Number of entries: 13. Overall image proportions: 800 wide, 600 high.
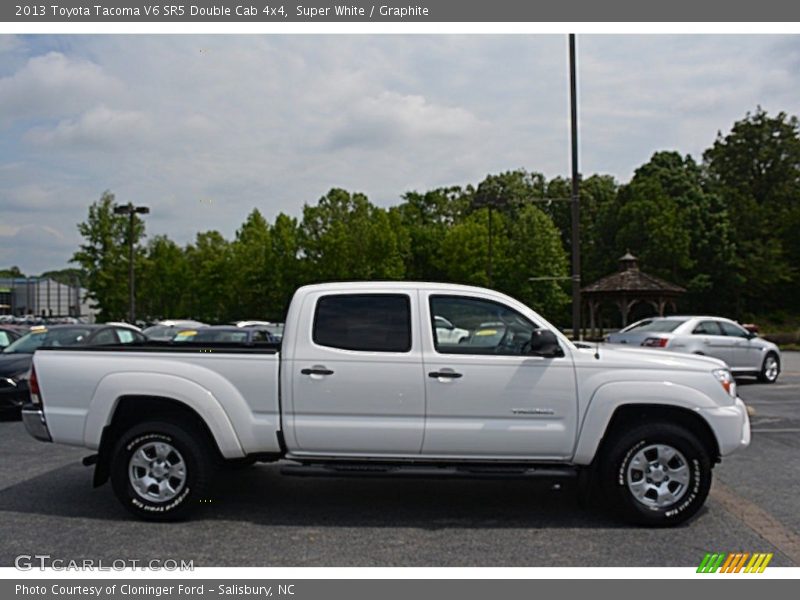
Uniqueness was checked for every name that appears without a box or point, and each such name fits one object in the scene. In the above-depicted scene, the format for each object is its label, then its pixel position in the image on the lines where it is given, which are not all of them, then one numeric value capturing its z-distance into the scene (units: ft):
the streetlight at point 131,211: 105.91
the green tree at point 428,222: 194.29
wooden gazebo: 111.86
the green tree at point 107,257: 144.25
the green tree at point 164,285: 161.99
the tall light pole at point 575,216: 52.85
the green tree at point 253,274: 160.86
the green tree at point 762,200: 186.50
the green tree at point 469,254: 163.00
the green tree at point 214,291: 164.76
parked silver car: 53.72
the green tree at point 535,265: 160.07
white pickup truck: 20.01
